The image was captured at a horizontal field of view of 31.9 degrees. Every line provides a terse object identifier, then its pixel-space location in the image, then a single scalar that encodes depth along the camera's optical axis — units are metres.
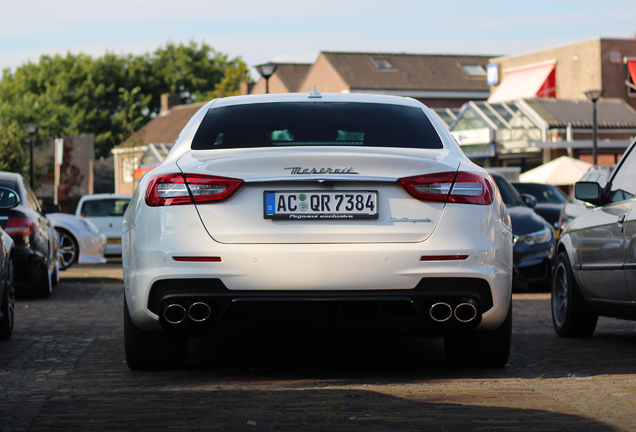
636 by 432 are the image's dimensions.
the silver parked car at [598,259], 7.50
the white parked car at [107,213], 28.01
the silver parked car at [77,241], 22.11
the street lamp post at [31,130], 37.81
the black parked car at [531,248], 14.34
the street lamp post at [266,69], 28.34
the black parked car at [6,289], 8.31
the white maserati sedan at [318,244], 5.75
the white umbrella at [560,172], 34.60
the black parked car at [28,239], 13.22
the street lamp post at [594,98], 32.91
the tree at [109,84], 83.19
